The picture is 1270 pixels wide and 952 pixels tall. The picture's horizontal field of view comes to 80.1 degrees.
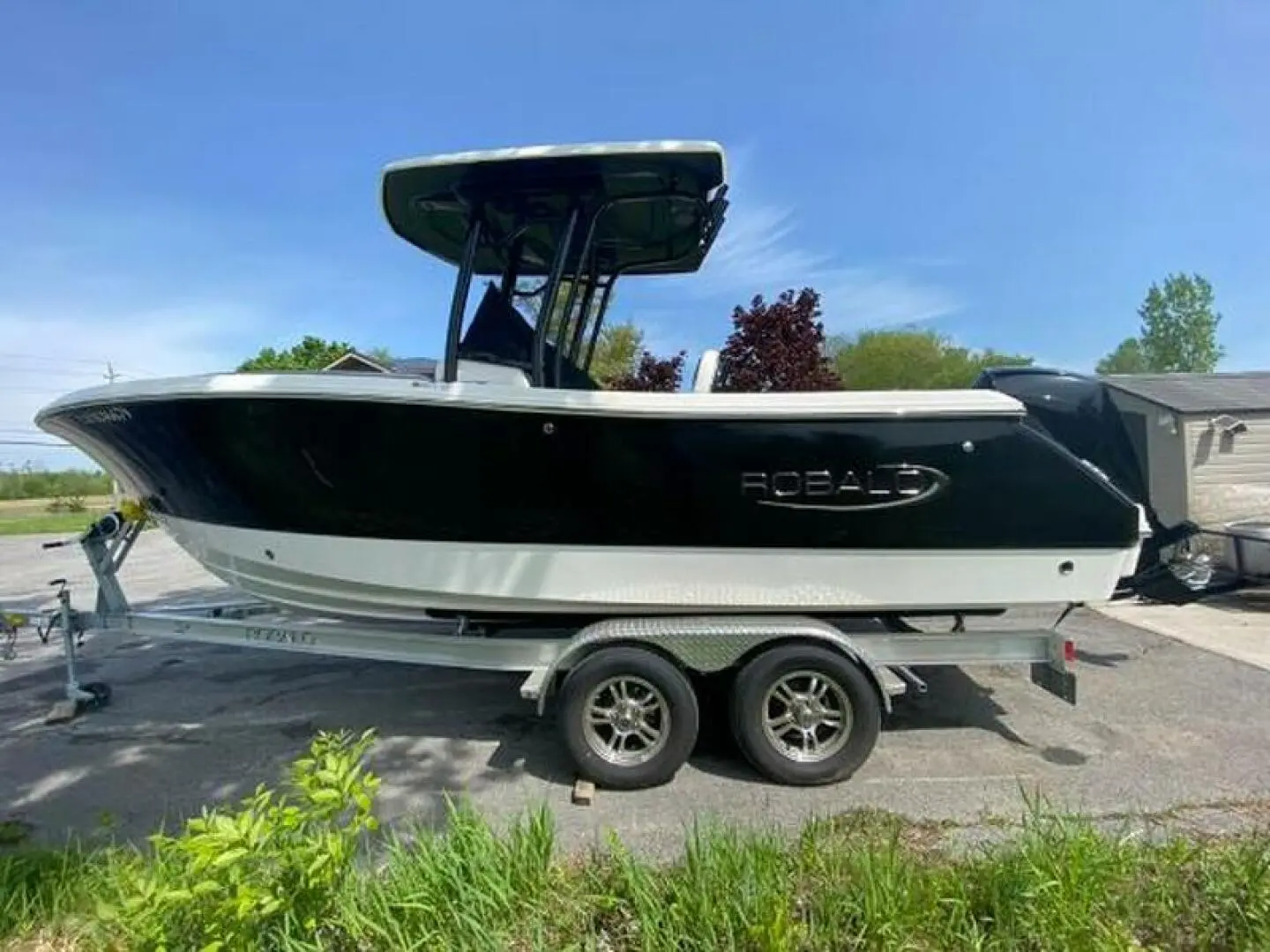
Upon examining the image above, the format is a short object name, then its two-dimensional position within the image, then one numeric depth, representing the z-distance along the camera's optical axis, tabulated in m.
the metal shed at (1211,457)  10.18
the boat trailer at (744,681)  3.80
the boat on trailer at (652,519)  3.73
